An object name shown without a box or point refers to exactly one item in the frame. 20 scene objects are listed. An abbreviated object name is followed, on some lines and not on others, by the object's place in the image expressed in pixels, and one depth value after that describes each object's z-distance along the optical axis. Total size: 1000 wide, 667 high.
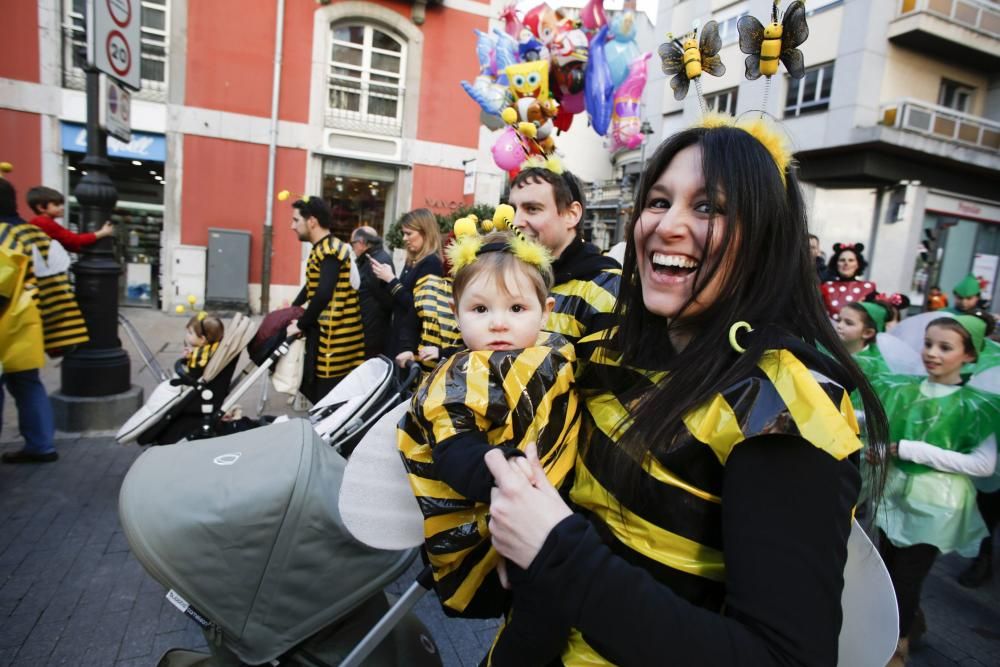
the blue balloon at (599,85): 5.11
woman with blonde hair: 4.33
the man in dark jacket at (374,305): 4.83
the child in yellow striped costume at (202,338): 3.88
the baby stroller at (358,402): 2.52
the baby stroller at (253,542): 1.57
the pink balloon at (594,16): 5.31
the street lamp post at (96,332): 4.93
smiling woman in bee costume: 0.82
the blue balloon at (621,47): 5.07
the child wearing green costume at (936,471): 2.59
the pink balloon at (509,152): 4.79
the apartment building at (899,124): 15.25
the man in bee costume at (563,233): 2.31
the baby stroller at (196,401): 3.69
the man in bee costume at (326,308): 4.52
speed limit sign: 4.66
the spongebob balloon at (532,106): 3.79
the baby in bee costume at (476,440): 1.22
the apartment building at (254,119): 11.45
